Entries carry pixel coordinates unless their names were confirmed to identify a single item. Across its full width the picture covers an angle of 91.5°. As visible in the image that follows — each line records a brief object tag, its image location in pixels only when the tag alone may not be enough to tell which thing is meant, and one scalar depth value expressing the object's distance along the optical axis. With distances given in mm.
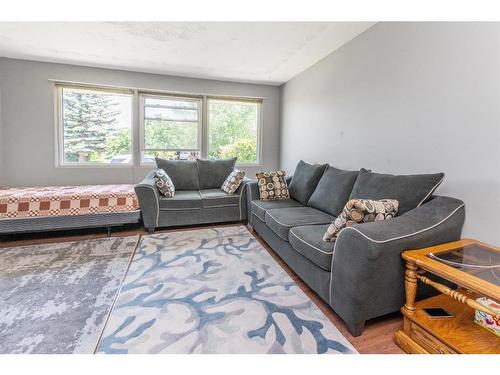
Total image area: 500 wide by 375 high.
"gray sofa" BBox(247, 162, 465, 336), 1307
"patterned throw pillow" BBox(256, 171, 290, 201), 3018
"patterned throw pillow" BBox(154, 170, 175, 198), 3099
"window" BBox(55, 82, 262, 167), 3750
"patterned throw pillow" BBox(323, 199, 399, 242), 1544
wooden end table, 1088
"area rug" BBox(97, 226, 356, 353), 1316
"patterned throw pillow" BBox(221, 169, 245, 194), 3436
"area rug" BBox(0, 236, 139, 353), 1345
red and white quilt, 2674
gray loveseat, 3045
